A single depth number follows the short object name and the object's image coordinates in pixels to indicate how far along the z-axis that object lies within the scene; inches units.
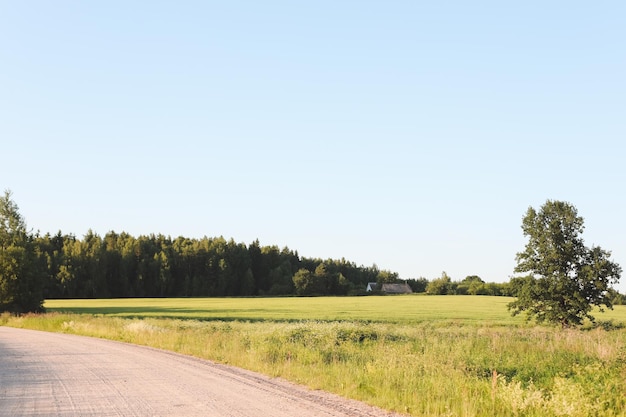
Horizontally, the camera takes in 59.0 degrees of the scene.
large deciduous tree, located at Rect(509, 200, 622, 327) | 1358.3
